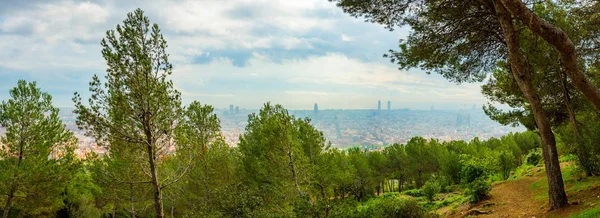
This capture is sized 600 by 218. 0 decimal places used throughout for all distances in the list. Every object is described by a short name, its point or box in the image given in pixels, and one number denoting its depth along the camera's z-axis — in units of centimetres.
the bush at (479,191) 1238
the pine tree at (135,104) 954
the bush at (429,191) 1861
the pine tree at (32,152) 1491
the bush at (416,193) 2492
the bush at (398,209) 797
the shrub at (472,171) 1934
